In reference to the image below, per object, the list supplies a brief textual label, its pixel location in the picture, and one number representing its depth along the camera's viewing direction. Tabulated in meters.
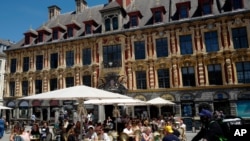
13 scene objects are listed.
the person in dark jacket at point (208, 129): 3.51
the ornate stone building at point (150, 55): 21.89
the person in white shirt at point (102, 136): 9.85
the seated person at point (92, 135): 10.09
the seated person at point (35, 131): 11.56
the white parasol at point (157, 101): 17.79
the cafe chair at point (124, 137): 9.95
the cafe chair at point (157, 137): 10.54
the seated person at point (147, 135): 9.55
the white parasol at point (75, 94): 9.28
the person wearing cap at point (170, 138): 5.59
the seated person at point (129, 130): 11.18
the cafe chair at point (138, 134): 10.93
